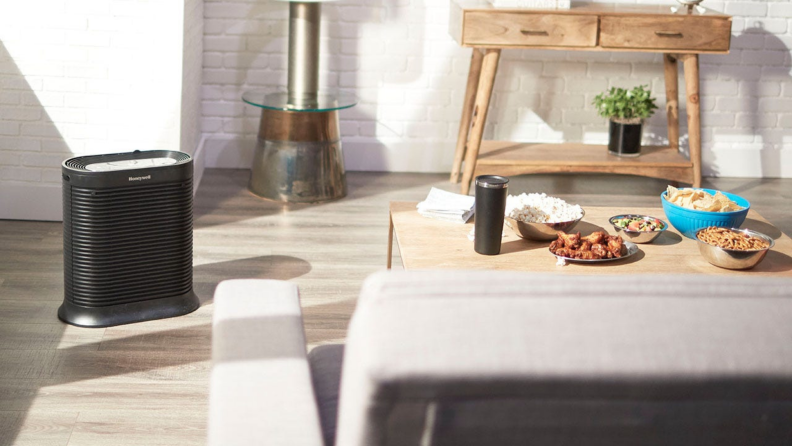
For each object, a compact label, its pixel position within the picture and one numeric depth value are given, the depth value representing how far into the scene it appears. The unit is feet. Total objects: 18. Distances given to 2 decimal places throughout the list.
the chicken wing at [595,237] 7.38
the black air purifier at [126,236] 8.26
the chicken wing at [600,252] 7.23
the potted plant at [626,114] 13.80
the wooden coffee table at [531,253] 7.17
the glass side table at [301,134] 12.95
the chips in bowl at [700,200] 8.05
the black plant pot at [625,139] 13.84
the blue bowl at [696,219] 7.98
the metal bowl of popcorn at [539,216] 7.73
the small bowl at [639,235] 7.84
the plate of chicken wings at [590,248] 7.23
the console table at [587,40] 12.53
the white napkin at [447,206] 8.36
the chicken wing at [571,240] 7.29
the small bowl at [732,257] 7.13
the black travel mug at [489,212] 7.02
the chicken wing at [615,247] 7.27
